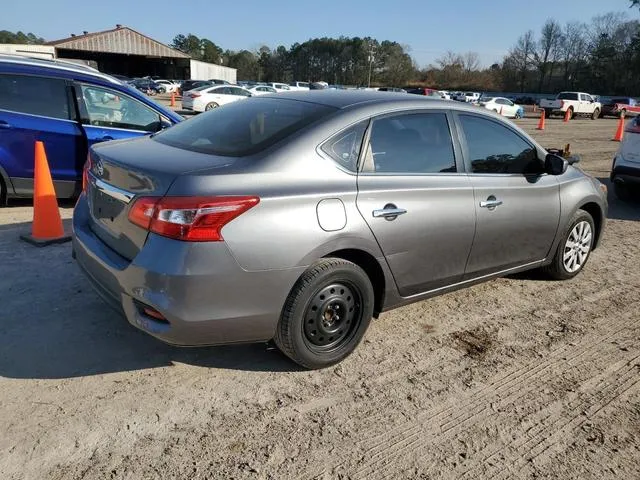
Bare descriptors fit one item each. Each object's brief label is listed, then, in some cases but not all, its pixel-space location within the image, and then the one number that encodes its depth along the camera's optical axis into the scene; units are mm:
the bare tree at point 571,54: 89875
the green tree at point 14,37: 114312
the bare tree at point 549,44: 103300
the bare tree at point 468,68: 103388
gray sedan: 2670
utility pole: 108438
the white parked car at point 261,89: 32919
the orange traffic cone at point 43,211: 5027
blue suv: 6113
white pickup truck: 37906
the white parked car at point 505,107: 34906
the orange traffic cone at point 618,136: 20619
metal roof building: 59750
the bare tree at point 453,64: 103688
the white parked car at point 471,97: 42719
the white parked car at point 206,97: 25547
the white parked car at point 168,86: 49156
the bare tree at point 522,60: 96312
